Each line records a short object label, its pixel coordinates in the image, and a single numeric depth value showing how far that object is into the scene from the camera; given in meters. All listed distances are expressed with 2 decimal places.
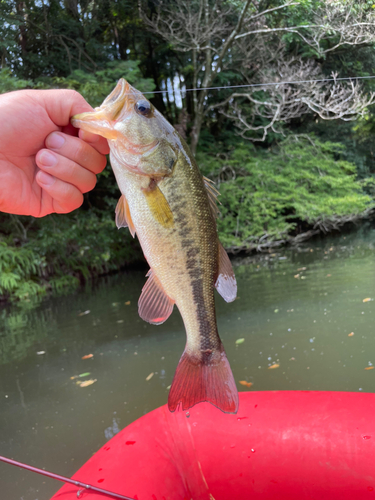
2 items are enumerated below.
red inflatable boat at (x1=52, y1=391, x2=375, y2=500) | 0.35
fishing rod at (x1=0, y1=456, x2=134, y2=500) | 0.28
